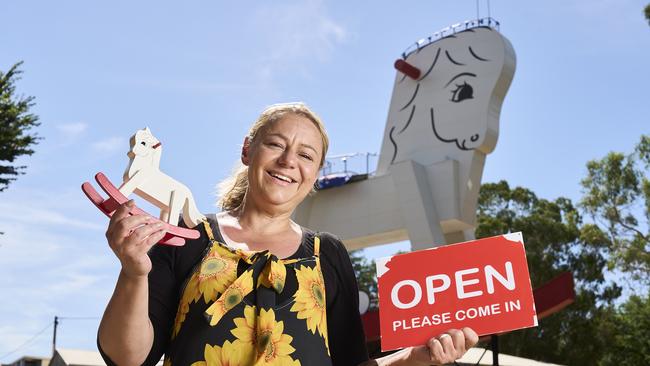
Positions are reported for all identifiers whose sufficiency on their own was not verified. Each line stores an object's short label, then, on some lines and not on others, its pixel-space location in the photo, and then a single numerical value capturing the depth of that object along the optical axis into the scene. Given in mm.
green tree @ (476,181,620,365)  26359
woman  1725
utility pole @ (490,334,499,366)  9047
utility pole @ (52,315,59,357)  30047
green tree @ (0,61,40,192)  14461
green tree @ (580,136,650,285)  23469
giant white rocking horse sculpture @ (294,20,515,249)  14617
